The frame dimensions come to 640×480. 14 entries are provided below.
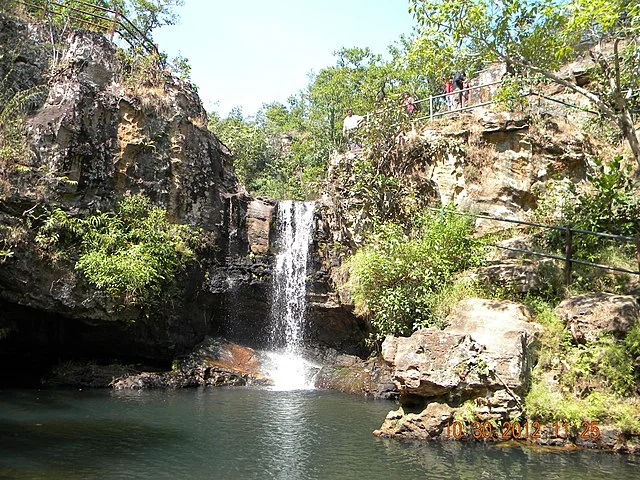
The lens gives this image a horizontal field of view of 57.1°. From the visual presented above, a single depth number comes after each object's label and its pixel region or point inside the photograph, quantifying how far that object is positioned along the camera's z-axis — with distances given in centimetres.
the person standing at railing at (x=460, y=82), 1934
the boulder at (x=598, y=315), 1010
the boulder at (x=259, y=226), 1856
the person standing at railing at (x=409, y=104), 1853
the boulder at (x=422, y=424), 965
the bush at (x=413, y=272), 1375
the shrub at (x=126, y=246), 1429
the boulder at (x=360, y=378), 1406
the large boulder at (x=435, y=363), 991
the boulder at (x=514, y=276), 1246
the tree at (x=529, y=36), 1127
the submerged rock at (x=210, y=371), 1499
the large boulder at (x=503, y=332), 982
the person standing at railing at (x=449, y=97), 2035
